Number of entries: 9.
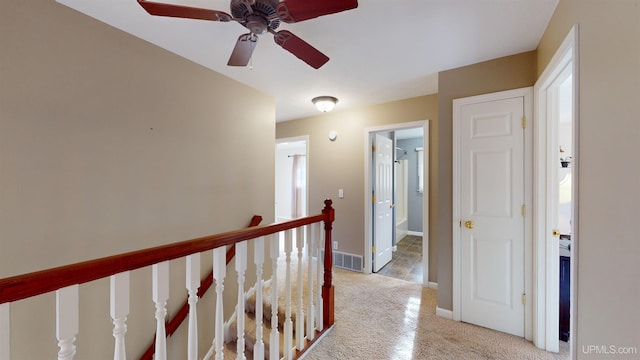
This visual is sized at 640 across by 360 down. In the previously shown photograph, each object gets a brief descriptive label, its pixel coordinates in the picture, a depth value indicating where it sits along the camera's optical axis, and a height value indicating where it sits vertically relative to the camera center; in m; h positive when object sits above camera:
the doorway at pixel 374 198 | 3.02 -0.24
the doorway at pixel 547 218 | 1.84 -0.27
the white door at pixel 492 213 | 2.04 -0.28
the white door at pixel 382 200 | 3.51 -0.30
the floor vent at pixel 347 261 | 3.52 -1.14
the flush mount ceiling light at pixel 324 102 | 3.08 +0.95
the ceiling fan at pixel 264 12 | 1.12 +0.78
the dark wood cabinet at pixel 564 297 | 1.99 -0.92
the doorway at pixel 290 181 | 6.32 -0.03
